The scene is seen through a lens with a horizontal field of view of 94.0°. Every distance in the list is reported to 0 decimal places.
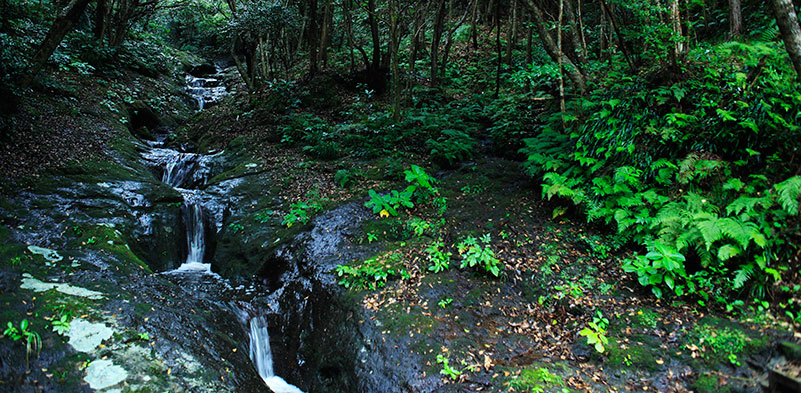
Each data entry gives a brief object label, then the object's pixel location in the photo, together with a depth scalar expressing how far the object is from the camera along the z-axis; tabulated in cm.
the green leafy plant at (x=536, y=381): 441
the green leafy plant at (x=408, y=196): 800
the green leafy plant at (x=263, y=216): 865
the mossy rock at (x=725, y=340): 427
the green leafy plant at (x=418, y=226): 729
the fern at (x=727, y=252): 457
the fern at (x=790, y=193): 443
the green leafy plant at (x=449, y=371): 480
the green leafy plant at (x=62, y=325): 439
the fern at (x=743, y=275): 454
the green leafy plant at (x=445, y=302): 582
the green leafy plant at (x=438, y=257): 637
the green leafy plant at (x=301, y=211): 829
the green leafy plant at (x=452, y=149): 998
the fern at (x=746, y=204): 478
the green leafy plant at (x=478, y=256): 621
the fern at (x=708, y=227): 471
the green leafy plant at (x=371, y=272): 629
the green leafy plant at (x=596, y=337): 478
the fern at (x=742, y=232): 446
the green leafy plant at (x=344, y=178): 934
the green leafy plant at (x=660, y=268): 502
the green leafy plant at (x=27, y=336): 409
